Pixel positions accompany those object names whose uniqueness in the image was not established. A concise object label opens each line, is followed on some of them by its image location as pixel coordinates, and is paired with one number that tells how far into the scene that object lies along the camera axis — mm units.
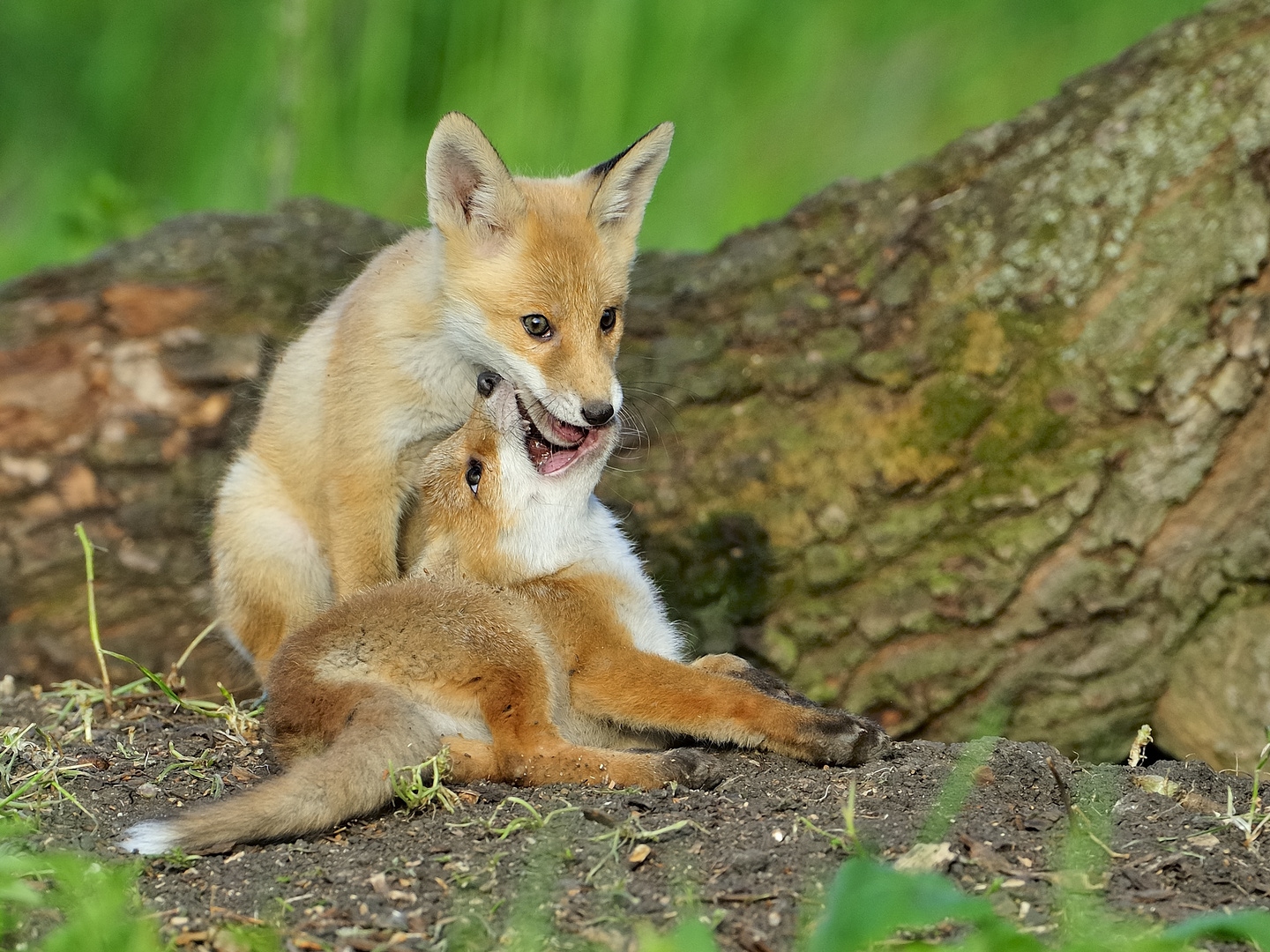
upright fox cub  8461
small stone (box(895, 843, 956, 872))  5352
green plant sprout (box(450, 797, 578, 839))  6121
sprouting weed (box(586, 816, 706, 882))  5852
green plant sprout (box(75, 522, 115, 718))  8617
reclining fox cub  6711
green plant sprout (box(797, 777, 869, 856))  5539
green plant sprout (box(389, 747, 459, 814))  6457
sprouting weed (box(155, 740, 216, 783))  7379
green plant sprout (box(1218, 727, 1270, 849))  5984
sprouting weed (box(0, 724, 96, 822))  6543
